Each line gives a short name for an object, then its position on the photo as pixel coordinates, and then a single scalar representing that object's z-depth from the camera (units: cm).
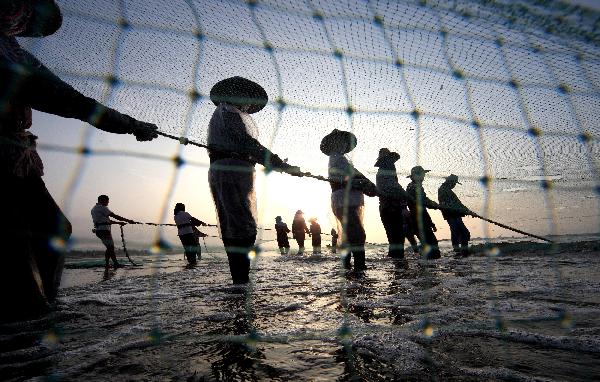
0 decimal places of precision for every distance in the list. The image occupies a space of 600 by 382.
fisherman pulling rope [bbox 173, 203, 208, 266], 937
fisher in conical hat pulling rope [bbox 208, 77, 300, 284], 330
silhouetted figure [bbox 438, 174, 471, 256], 752
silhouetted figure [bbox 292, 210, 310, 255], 1545
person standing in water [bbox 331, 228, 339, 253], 1915
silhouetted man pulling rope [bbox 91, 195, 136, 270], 808
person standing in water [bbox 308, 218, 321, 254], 1603
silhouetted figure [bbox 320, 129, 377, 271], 492
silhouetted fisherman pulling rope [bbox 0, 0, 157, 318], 207
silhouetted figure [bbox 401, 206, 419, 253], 916
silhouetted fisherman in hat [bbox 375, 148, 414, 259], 655
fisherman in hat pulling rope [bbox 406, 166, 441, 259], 637
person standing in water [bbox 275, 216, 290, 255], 1627
